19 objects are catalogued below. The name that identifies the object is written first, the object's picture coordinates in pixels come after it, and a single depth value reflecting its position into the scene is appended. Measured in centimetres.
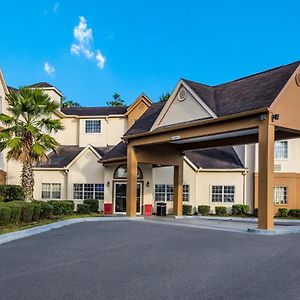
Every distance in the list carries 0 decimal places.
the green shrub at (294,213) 2263
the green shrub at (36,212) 1433
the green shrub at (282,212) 2272
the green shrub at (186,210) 2224
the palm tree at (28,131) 1668
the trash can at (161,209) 2194
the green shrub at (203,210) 2267
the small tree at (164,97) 4282
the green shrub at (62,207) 2035
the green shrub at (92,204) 2226
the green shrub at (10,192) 1983
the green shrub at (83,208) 2155
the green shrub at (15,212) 1267
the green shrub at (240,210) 2253
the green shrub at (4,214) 1191
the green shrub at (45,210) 1541
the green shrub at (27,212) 1353
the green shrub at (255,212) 2259
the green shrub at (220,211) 2266
